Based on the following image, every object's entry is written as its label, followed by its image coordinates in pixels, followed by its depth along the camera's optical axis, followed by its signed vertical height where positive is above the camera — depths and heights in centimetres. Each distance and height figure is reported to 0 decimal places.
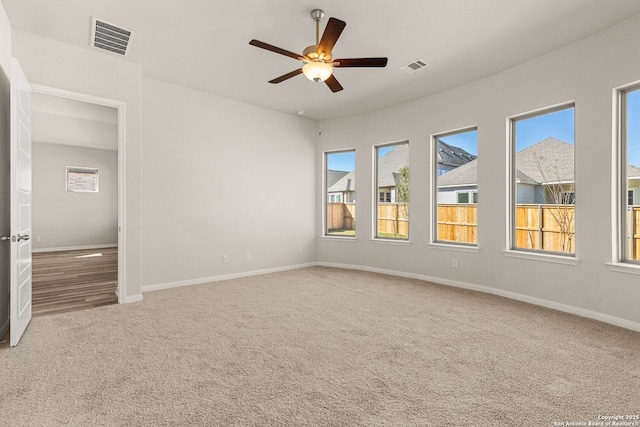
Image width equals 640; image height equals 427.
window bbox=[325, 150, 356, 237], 636 +37
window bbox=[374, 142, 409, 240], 562 +38
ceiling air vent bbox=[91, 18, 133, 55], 322 +182
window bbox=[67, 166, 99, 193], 860 +82
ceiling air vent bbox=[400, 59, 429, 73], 396 +183
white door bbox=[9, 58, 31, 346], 265 +6
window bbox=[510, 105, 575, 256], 380 +39
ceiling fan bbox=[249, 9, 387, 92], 264 +131
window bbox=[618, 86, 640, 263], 321 +39
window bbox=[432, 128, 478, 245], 477 +39
